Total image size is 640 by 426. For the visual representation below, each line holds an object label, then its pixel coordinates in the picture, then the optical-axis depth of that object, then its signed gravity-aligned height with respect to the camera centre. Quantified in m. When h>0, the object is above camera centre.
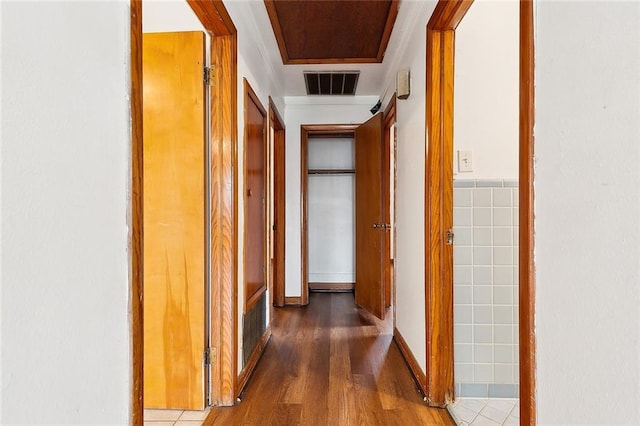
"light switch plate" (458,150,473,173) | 1.89 +0.24
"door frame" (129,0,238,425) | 1.83 -0.03
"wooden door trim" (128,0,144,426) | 0.95 -0.04
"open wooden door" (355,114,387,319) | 3.30 -0.11
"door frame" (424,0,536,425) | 1.83 +0.01
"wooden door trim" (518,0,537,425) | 0.95 -0.05
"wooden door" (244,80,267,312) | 2.23 +0.07
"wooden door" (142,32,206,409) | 1.78 -0.14
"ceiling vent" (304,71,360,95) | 3.35 +1.28
